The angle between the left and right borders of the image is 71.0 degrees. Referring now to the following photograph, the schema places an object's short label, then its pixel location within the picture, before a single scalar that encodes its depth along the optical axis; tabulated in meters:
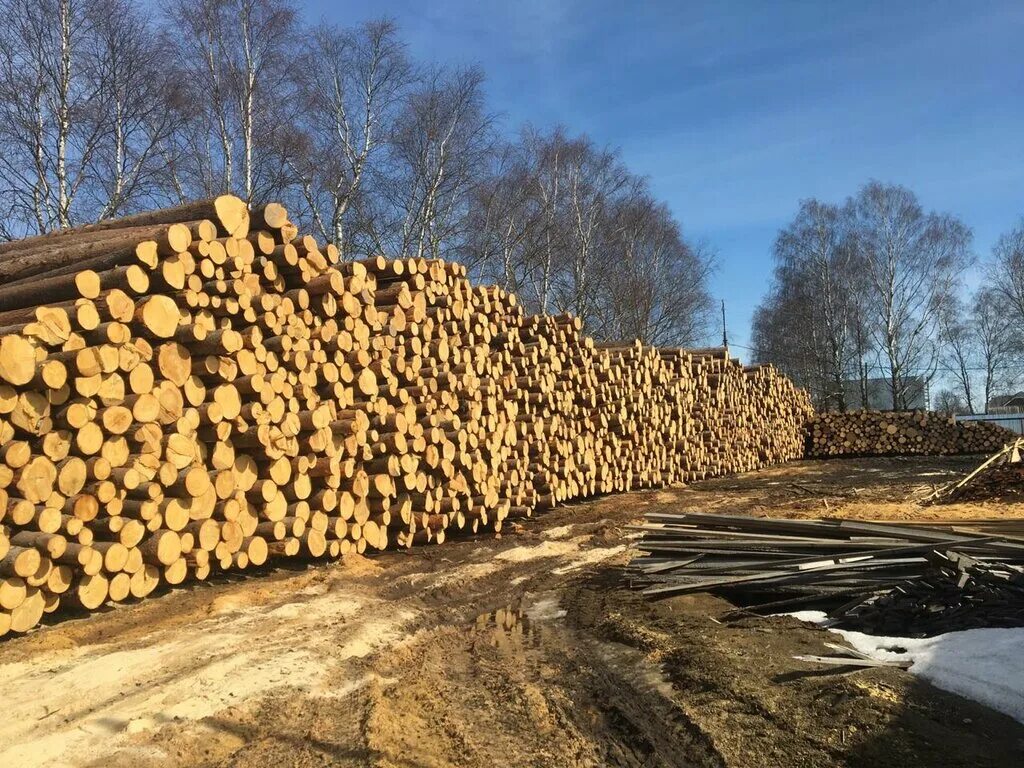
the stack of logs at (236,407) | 4.75
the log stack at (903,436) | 23.84
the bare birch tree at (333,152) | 18.59
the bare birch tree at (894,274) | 34.91
